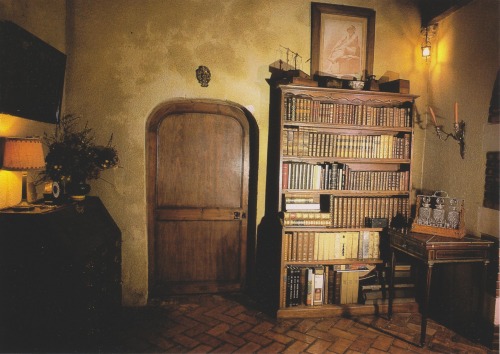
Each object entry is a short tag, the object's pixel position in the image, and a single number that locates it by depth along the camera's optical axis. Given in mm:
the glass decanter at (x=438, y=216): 3141
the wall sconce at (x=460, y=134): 3344
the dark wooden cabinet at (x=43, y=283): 2238
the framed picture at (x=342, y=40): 3691
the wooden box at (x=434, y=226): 2984
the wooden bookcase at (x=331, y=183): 3422
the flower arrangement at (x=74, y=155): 2869
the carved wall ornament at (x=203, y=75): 3539
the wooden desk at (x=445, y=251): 2865
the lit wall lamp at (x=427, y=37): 3777
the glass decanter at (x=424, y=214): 3201
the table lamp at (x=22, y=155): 2326
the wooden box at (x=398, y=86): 3492
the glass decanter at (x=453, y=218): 3027
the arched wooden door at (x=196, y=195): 3781
